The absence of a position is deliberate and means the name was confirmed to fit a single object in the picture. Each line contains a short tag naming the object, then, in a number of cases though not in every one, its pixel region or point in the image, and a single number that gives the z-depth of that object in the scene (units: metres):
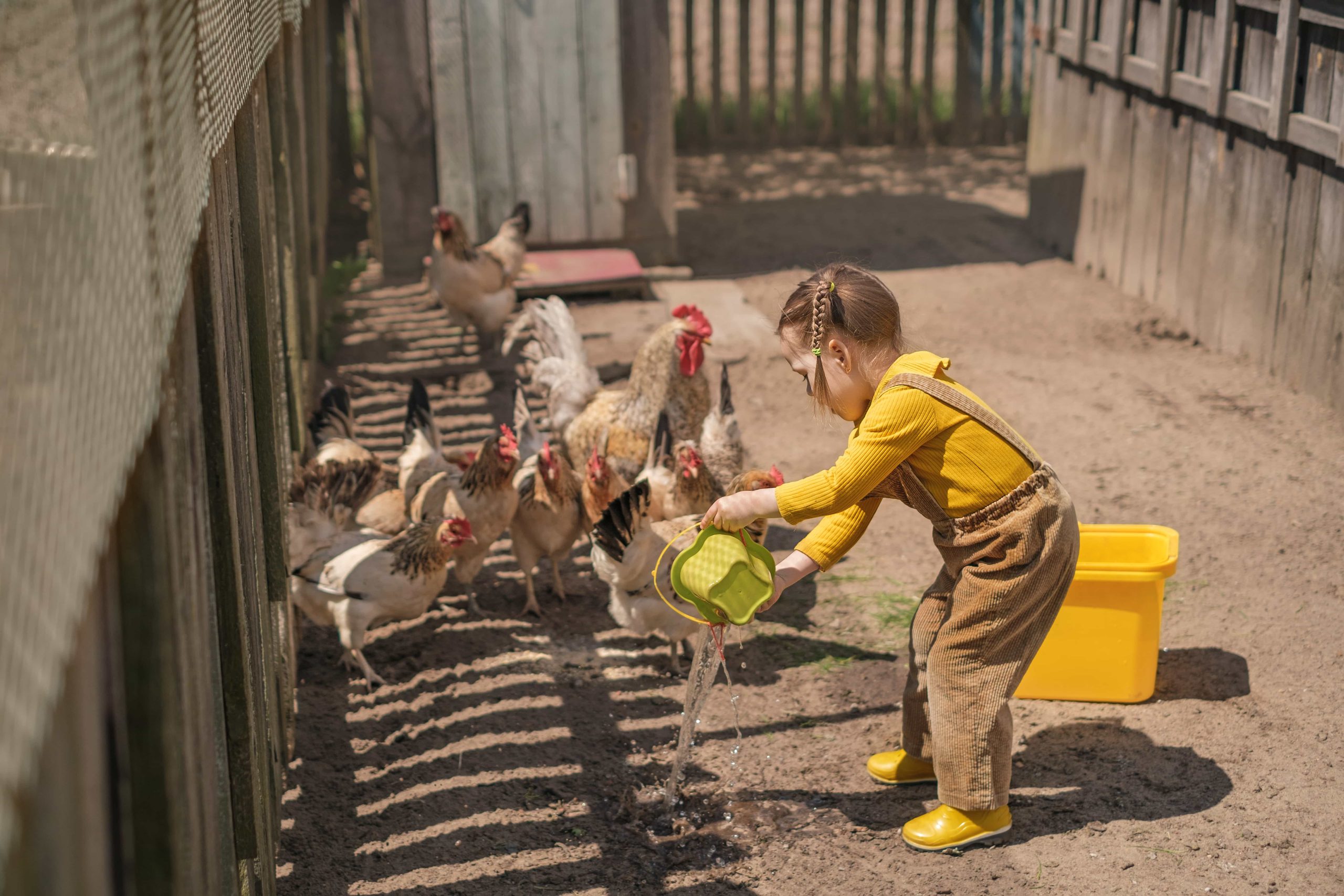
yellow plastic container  4.13
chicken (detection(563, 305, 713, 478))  5.59
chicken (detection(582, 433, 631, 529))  5.07
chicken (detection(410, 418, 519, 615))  5.09
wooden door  9.19
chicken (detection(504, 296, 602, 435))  6.04
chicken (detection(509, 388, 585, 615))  5.10
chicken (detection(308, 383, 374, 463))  5.35
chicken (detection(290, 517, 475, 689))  4.57
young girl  3.29
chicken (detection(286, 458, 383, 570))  4.73
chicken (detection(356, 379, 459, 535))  5.39
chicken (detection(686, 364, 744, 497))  5.37
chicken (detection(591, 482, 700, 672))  4.50
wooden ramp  9.05
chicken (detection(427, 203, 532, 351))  7.79
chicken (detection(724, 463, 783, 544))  3.76
